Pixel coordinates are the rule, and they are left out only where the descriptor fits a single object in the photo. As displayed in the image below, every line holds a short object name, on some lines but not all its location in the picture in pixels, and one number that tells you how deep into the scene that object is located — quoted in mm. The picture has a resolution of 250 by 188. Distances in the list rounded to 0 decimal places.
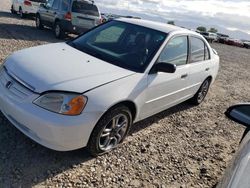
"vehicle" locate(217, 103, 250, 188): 1140
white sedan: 2303
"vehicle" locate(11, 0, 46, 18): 12376
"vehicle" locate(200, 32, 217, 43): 26329
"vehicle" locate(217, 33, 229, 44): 29268
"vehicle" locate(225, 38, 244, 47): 29158
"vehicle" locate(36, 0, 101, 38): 8700
